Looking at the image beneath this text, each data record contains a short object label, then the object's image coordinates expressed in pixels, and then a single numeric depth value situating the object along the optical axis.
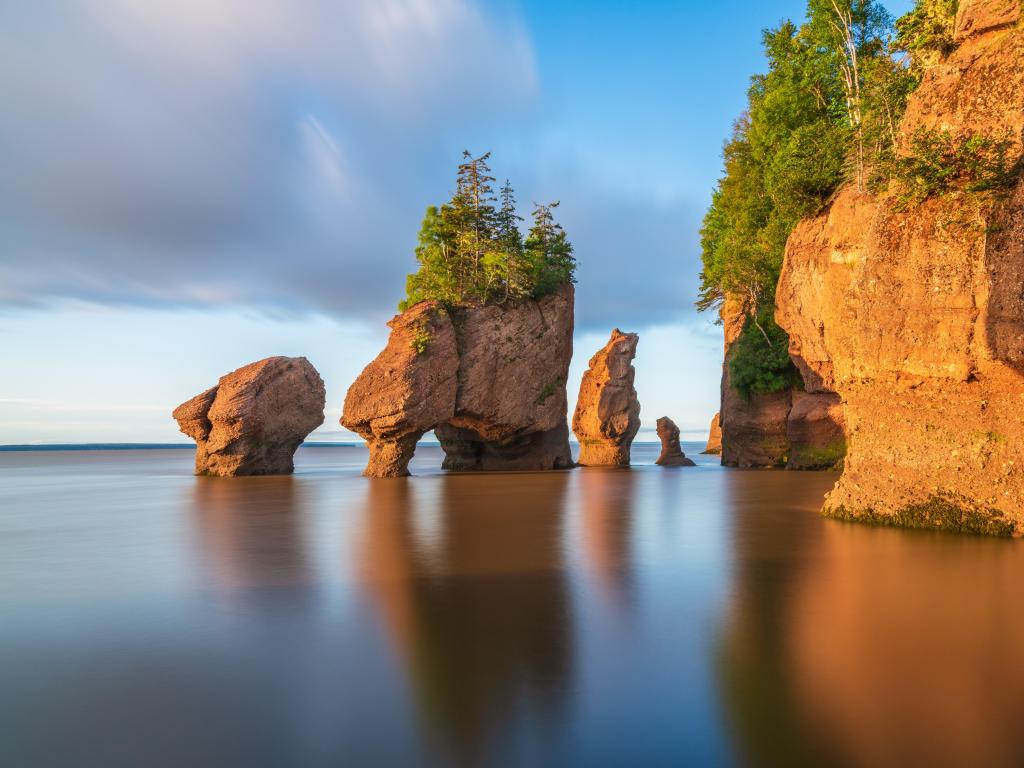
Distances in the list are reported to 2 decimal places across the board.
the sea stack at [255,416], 33.97
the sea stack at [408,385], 29.88
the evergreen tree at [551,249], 37.53
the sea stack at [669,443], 50.03
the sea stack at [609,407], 45.78
